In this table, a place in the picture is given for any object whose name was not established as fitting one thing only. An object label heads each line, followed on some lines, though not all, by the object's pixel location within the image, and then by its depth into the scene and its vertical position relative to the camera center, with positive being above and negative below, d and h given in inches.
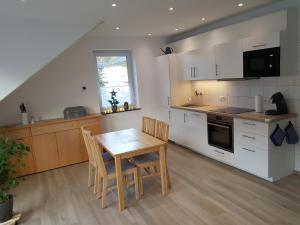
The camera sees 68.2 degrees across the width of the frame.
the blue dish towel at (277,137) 114.7 -31.2
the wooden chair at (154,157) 116.3 -39.5
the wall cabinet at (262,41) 114.4 +19.2
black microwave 115.6 +7.7
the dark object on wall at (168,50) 196.9 +29.3
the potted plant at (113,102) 195.1 -12.6
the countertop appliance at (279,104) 122.6 -15.5
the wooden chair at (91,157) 117.8 -39.1
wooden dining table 105.1 -29.8
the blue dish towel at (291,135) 118.3 -31.9
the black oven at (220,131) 137.9 -33.5
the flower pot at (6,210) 99.7 -52.0
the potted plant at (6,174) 100.9 -37.4
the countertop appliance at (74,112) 168.7 -16.6
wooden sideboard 152.6 -34.7
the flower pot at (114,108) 195.0 -17.8
